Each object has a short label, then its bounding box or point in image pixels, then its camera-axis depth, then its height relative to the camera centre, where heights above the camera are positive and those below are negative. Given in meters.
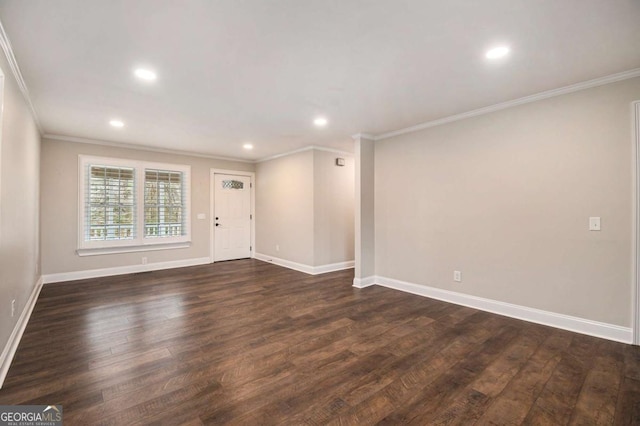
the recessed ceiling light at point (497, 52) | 2.29 +1.28
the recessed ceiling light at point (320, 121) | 4.07 +1.29
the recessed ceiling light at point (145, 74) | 2.66 +1.28
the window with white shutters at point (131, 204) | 5.28 +0.16
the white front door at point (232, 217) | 6.86 -0.10
